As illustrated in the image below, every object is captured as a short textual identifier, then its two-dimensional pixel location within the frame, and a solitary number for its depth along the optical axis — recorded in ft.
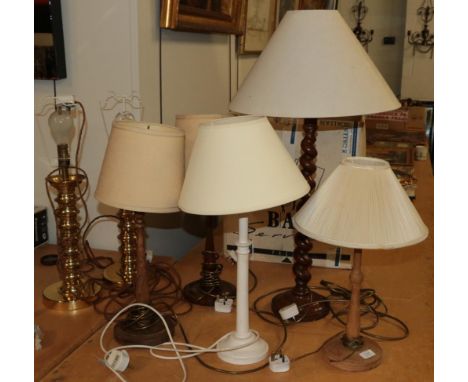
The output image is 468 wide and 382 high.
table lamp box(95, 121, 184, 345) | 3.40
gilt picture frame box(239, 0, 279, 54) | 7.82
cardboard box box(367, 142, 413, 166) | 7.82
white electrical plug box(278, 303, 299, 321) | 3.91
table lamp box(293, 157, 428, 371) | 3.04
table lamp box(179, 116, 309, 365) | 3.02
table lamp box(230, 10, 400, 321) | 3.51
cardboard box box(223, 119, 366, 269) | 4.83
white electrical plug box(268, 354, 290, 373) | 3.40
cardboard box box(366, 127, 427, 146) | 8.93
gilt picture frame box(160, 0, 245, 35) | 5.12
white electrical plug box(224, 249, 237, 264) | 5.21
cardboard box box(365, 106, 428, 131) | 9.68
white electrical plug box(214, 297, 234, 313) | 4.17
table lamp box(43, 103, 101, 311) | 4.12
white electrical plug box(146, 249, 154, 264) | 4.85
